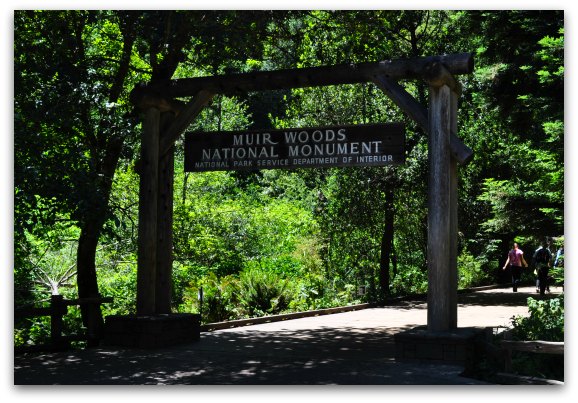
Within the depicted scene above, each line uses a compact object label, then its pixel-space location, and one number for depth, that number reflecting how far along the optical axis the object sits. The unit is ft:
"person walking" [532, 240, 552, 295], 65.92
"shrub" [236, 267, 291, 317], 53.31
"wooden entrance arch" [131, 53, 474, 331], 31.76
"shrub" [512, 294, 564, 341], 32.22
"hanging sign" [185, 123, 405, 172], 33.94
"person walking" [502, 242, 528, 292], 72.54
